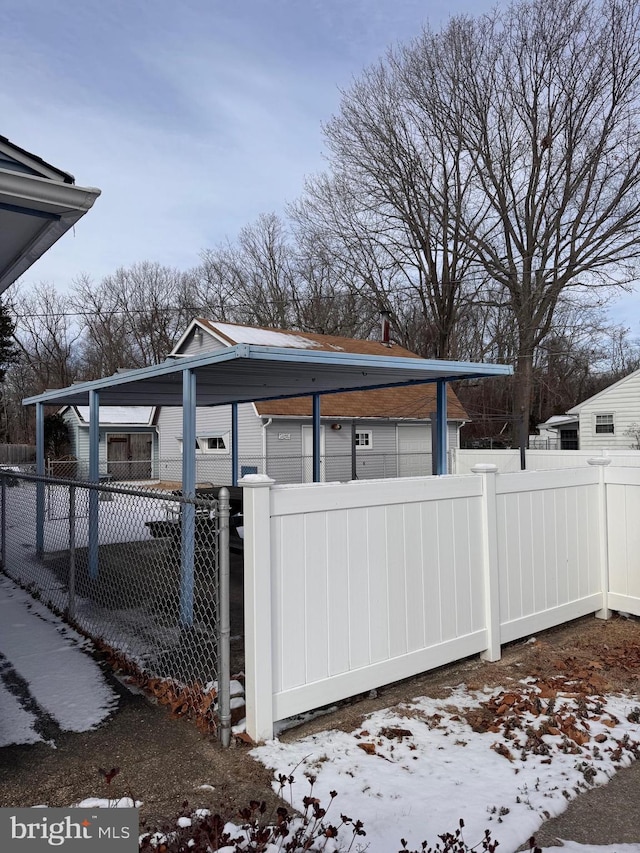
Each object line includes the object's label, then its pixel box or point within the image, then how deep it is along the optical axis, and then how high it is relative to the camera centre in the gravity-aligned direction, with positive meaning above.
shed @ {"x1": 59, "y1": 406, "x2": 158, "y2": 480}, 25.05 +0.39
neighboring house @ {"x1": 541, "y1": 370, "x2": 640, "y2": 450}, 23.25 +0.96
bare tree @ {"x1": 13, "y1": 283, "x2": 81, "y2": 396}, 38.41 +6.96
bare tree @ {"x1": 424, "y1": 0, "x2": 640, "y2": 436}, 22.34 +11.79
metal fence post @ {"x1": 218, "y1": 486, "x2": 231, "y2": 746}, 3.02 -0.93
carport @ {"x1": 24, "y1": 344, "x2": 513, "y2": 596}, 5.30 +0.79
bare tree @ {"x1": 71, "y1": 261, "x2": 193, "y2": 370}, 37.59 +8.33
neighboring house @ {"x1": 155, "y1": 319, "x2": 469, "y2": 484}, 17.86 +0.46
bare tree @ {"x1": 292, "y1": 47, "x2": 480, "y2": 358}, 25.08 +10.57
